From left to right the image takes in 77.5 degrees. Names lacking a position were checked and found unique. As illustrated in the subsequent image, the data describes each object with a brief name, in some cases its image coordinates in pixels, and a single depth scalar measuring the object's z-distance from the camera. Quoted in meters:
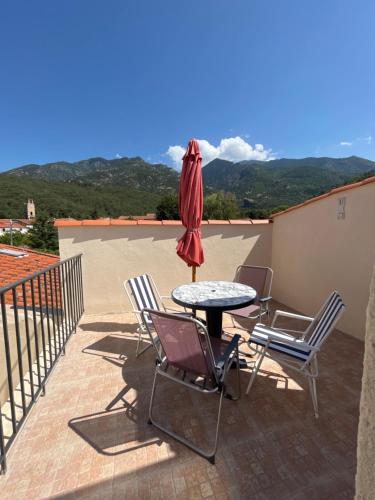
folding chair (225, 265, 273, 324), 3.52
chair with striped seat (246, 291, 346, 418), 2.21
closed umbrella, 3.52
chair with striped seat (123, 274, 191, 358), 3.40
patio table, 2.56
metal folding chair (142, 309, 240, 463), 1.84
